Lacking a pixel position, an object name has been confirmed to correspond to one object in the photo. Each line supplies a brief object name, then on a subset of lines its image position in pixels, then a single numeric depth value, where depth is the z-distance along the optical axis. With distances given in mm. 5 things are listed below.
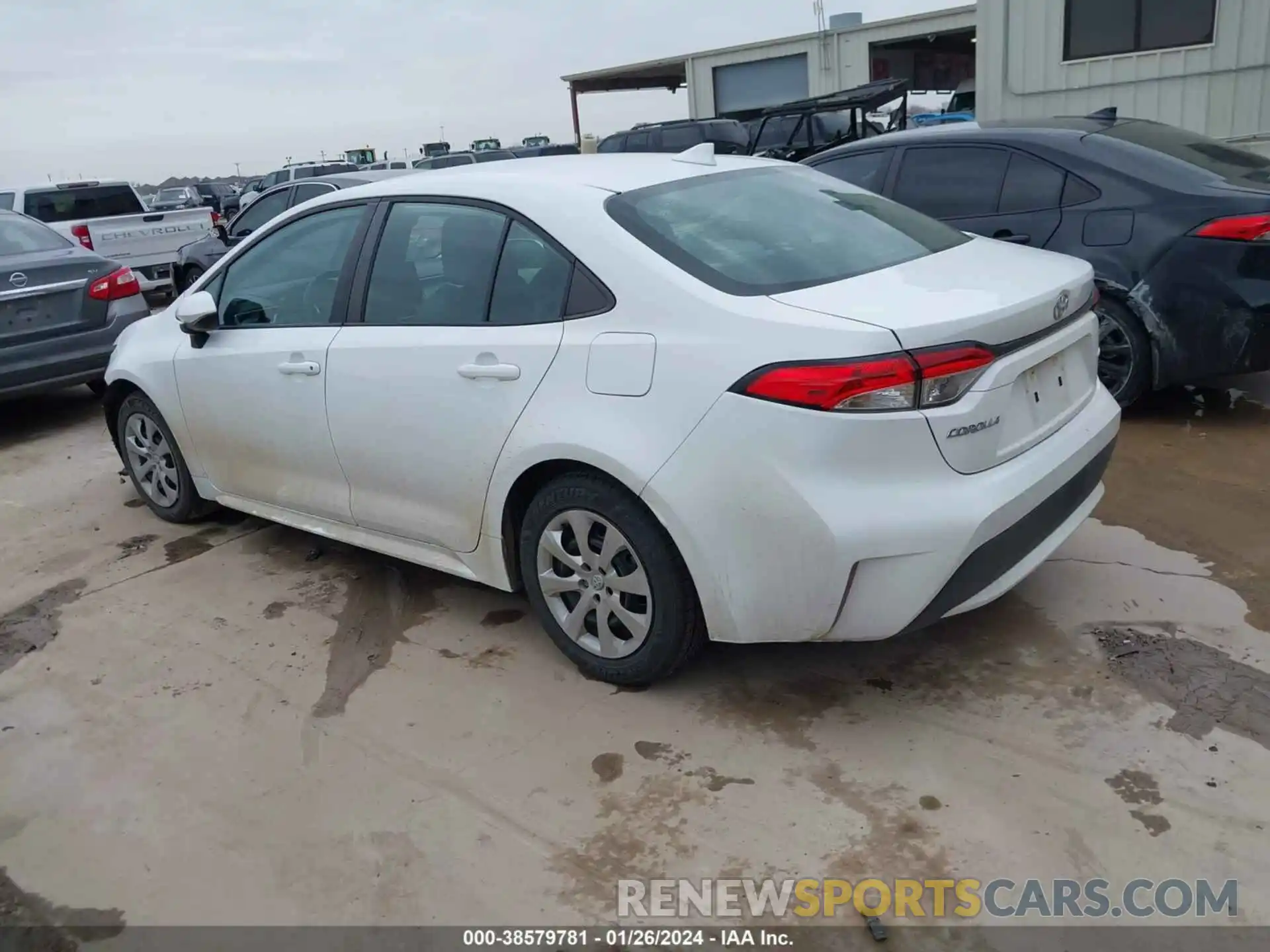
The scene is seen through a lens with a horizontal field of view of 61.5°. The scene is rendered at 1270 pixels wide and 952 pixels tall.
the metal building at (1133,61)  10320
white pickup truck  11938
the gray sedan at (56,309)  6918
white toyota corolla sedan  2773
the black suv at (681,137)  18828
